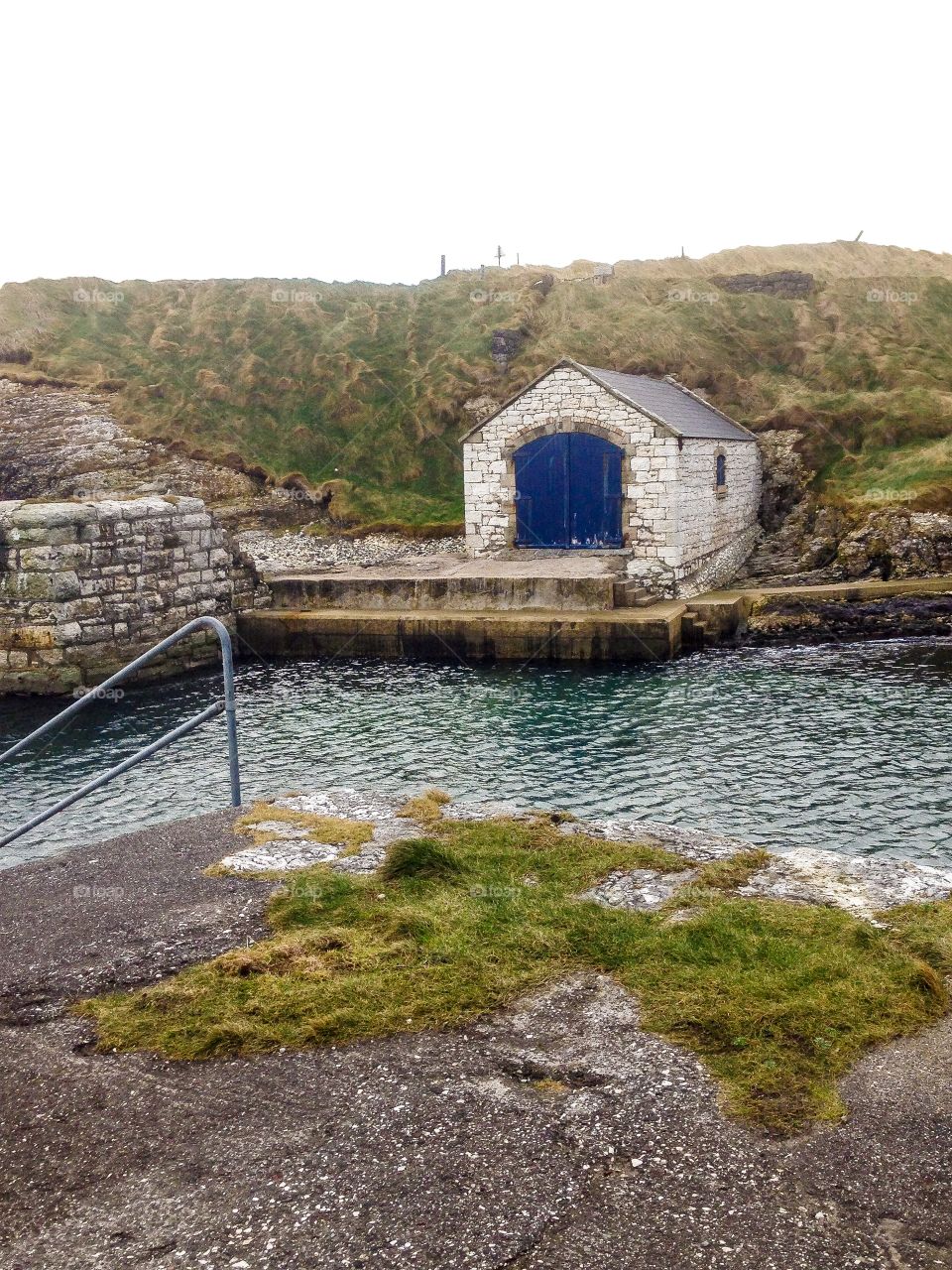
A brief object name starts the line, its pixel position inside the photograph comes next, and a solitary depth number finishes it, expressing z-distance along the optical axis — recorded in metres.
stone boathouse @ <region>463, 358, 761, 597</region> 25.47
